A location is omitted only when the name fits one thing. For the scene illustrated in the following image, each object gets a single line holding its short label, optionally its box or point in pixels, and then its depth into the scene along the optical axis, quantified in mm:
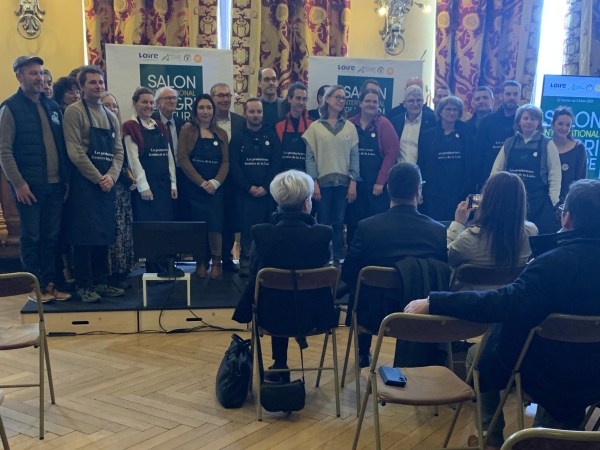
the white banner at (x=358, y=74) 5344
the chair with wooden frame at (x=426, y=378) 1898
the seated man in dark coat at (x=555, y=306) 1803
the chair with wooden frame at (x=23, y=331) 2348
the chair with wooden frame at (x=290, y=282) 2582
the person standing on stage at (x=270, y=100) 5004
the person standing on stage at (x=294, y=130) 4656
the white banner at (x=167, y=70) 5070
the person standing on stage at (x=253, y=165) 4547
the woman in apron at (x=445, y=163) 4801
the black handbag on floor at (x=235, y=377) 2773
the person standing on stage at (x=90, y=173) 3855
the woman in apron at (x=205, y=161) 4504
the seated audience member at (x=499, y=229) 2625
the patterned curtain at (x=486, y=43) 6457
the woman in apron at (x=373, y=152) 4754
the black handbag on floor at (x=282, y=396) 2637
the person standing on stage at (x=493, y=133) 4918
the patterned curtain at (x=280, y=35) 6070
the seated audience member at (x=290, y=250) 2688
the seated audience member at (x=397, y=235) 2699
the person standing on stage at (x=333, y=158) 4605
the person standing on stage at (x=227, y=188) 4719
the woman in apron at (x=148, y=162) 4363
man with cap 3705
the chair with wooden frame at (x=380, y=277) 2568
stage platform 3807
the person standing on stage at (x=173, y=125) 4648
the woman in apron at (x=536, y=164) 4547
